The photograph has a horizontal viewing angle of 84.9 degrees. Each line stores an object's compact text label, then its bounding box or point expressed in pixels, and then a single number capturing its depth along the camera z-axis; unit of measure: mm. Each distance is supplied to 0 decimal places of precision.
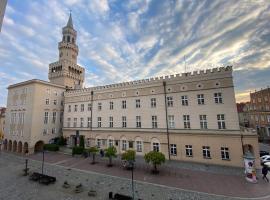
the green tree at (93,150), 27203
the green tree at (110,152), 24844
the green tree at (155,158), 21094
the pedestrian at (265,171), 17922
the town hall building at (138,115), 23734
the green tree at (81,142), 36094
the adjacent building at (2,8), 3998
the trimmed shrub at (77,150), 32562
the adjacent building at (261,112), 49188
